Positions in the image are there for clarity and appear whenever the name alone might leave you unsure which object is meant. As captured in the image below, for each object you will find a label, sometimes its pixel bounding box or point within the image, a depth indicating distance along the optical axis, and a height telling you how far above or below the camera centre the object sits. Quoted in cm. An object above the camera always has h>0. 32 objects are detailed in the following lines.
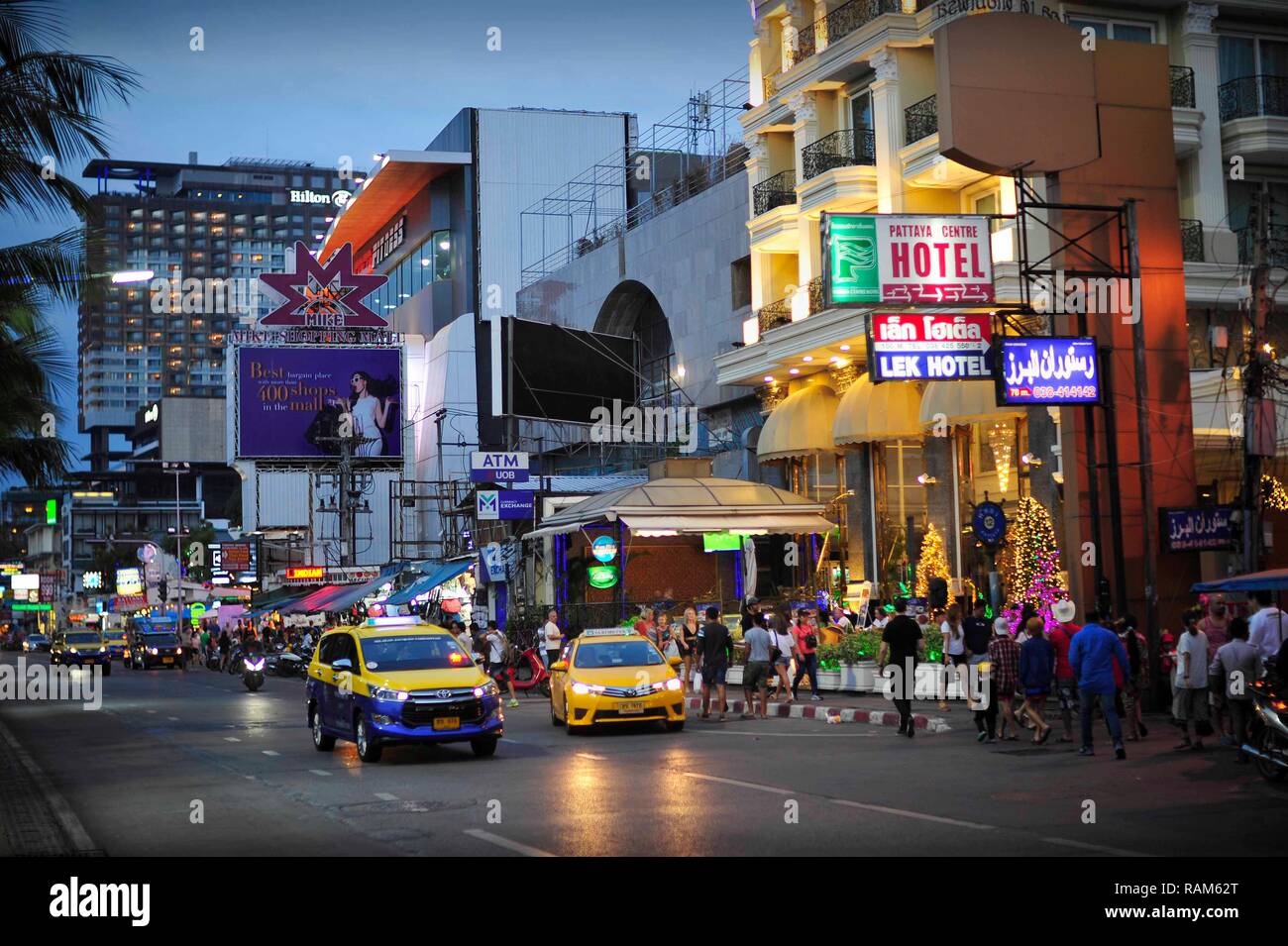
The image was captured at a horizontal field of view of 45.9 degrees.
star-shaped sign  6769 +1357
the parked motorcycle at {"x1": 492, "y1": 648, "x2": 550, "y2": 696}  3675 -203
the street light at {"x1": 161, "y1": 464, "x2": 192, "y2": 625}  14662 +1299
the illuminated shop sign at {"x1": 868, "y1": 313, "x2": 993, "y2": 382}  2627 +404
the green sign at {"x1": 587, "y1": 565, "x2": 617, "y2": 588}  4044 +36
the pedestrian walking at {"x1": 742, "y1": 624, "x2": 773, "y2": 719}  2525 -136
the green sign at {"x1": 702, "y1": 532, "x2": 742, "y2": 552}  3953 +115
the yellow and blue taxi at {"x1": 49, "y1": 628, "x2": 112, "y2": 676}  6700 -198
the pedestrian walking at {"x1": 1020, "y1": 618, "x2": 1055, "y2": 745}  1975 -121
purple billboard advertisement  6384 +835
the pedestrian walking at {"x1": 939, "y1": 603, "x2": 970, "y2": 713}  2439 -91
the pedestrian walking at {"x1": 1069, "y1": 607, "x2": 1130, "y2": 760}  1786 -106
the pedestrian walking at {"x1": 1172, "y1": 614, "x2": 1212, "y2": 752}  1864 -136
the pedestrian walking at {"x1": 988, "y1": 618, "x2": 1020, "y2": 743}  2005 -116
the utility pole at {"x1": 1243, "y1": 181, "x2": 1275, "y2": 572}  2452 +274
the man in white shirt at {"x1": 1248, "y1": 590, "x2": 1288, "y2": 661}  1889 -73
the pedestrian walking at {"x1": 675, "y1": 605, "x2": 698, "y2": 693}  3238 -114
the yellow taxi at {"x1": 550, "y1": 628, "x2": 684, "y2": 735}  2273 -142
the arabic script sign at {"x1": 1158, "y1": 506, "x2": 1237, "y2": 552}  2534 +75
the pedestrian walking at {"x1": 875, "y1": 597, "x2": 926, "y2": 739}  2150 -107
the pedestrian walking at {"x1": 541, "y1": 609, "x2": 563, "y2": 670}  3462 -109
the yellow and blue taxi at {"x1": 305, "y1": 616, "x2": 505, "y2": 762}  1909 -124
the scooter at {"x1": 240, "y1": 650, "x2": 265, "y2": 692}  4347 -204
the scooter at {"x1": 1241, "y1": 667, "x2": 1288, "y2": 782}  1515 -167
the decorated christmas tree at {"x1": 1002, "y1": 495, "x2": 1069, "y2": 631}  3055 +39
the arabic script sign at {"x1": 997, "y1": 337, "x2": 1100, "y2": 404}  2409 +325
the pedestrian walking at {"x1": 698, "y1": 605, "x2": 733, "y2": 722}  2555 -111
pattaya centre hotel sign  2627 +558
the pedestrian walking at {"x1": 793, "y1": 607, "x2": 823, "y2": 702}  2812 -121
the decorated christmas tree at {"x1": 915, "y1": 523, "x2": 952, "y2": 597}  3722 +46
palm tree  1920 +564
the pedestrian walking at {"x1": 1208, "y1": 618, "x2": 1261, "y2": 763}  1742 -115
